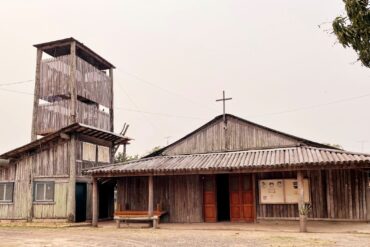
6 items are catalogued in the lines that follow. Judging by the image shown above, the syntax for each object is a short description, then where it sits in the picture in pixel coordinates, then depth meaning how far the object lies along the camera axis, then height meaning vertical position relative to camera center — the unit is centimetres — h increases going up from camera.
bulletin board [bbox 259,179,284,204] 1941 -39
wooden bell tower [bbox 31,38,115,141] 2433 +558
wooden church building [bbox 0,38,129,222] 2195 +205
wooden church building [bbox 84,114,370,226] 1795 +22
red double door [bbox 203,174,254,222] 2017 -74
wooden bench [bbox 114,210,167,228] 1923 -155
